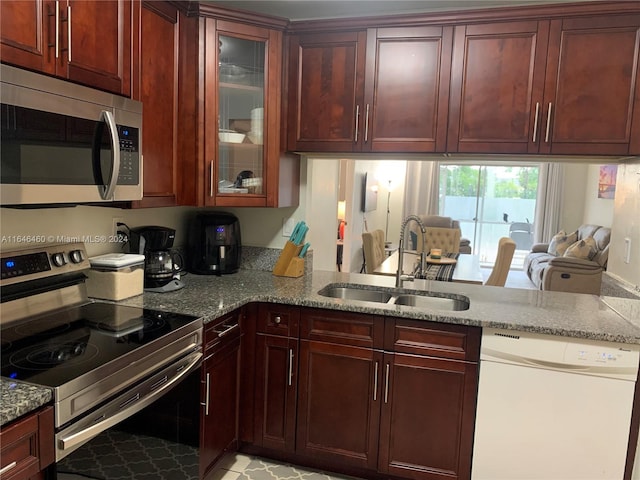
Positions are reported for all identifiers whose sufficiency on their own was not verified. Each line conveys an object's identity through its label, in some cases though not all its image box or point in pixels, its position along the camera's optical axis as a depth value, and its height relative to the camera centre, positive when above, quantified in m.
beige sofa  5.81 -0.88
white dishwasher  1.91 -0.87
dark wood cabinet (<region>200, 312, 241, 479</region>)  2.01 -0.94
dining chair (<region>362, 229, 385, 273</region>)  4.88 -0.61
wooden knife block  2.77 -0.43
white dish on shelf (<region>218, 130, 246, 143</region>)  2.52 +0.28
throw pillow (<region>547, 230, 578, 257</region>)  7.16 -0.64
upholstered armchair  8.01 -0.49
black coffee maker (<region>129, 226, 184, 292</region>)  2.33 -0.36
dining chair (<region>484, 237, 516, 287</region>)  4.18 -0.57
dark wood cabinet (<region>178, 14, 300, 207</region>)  2.42 +0.38
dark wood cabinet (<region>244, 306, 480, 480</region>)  2.08 -0.95
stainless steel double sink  2.50 -0.57
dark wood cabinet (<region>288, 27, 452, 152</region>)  2.41 +0.55
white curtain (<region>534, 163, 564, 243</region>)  8.45 -0.02
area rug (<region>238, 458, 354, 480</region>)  2.29 -1.40
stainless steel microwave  1.41 +0.13
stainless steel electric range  1.34 -0.56
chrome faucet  2.56 -0.33
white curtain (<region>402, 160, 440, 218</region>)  9.00 +0.09
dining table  4.00 -0.69
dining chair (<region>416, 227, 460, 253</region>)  6.91 -0.65
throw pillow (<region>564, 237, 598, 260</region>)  6.20 -0.63
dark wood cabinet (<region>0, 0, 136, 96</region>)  1.42 +0.48
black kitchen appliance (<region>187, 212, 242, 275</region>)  2.75 -0.34
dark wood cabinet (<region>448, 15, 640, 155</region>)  2.18 +0.55
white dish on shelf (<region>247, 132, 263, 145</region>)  2.62 +0.28
